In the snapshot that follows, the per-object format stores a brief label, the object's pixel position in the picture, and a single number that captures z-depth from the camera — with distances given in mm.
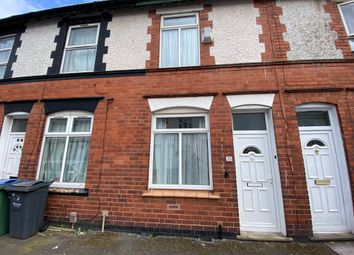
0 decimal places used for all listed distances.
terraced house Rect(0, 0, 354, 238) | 4176
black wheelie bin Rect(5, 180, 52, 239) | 3957
